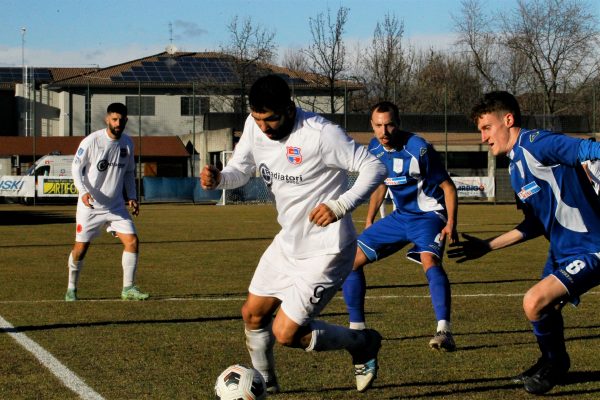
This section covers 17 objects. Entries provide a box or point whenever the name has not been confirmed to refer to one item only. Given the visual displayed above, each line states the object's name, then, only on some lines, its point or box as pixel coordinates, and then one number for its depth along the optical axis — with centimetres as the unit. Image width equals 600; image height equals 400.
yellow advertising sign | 4419
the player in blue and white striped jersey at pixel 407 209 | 845
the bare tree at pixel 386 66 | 6056
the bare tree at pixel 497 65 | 6181
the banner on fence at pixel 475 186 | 4544
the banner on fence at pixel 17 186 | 4369
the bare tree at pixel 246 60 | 5897
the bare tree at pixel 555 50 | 5856
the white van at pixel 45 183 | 4378
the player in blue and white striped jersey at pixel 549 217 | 615
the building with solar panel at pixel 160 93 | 6022
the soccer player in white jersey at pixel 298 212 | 574
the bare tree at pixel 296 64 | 7955
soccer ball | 536
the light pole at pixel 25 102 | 6425
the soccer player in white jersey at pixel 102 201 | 1151
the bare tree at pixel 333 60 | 5641
